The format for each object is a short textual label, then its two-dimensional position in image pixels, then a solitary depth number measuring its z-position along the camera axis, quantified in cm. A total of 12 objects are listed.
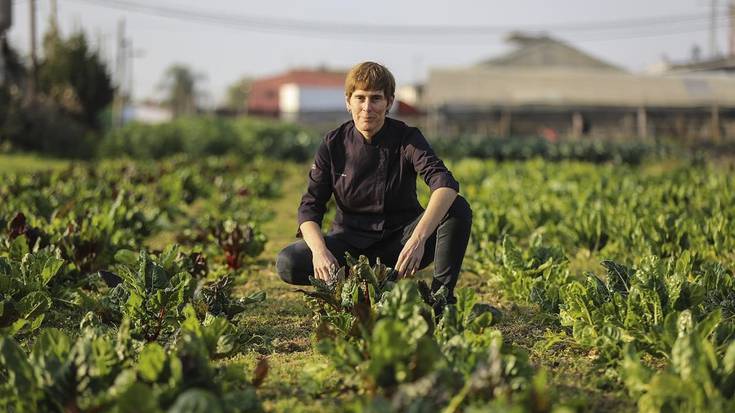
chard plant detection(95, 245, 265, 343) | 431
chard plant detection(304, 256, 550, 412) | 281
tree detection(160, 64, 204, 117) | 11888
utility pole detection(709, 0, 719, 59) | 4276
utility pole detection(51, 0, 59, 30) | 3062
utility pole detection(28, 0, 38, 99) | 2513
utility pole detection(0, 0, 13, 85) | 2369
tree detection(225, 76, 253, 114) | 11650
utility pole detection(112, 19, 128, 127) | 4209
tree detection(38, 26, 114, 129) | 2838
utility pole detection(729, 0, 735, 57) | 4459
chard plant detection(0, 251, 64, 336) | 421
